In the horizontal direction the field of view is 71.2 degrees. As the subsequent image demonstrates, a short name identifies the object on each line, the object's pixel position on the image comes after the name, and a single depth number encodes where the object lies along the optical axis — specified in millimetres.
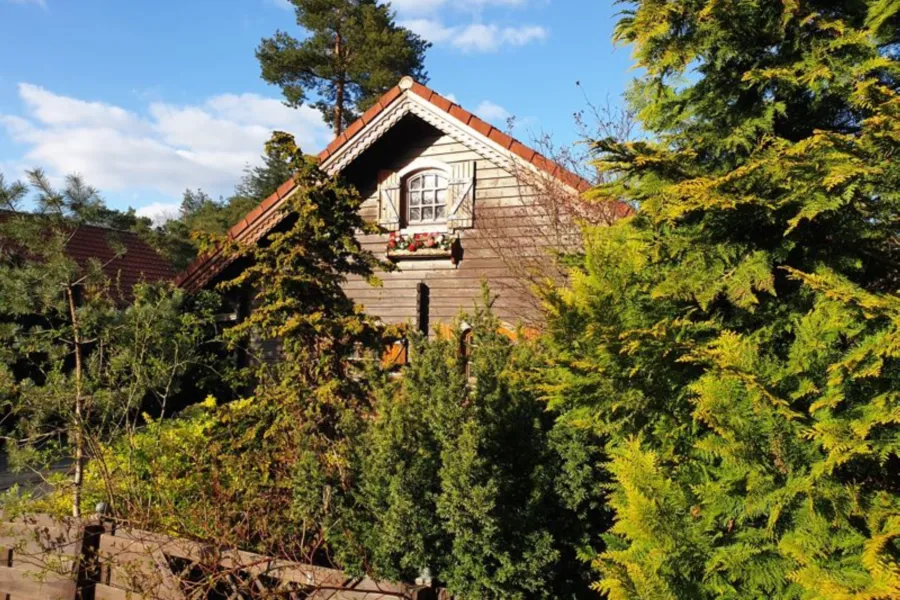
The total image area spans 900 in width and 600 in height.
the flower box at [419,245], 9953
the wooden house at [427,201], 9398
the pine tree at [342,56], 23438
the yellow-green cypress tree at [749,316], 2480
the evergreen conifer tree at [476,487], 3273
